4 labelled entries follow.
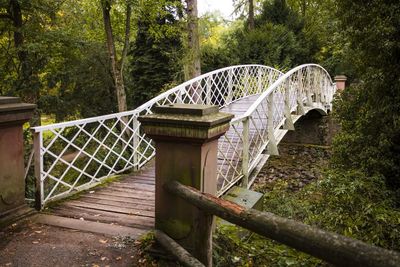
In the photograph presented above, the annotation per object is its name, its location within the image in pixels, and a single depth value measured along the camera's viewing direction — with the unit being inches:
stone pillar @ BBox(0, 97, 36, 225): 158.9
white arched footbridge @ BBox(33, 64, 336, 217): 209.6
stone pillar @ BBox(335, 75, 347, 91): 666.8
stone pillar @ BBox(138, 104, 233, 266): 114.7
